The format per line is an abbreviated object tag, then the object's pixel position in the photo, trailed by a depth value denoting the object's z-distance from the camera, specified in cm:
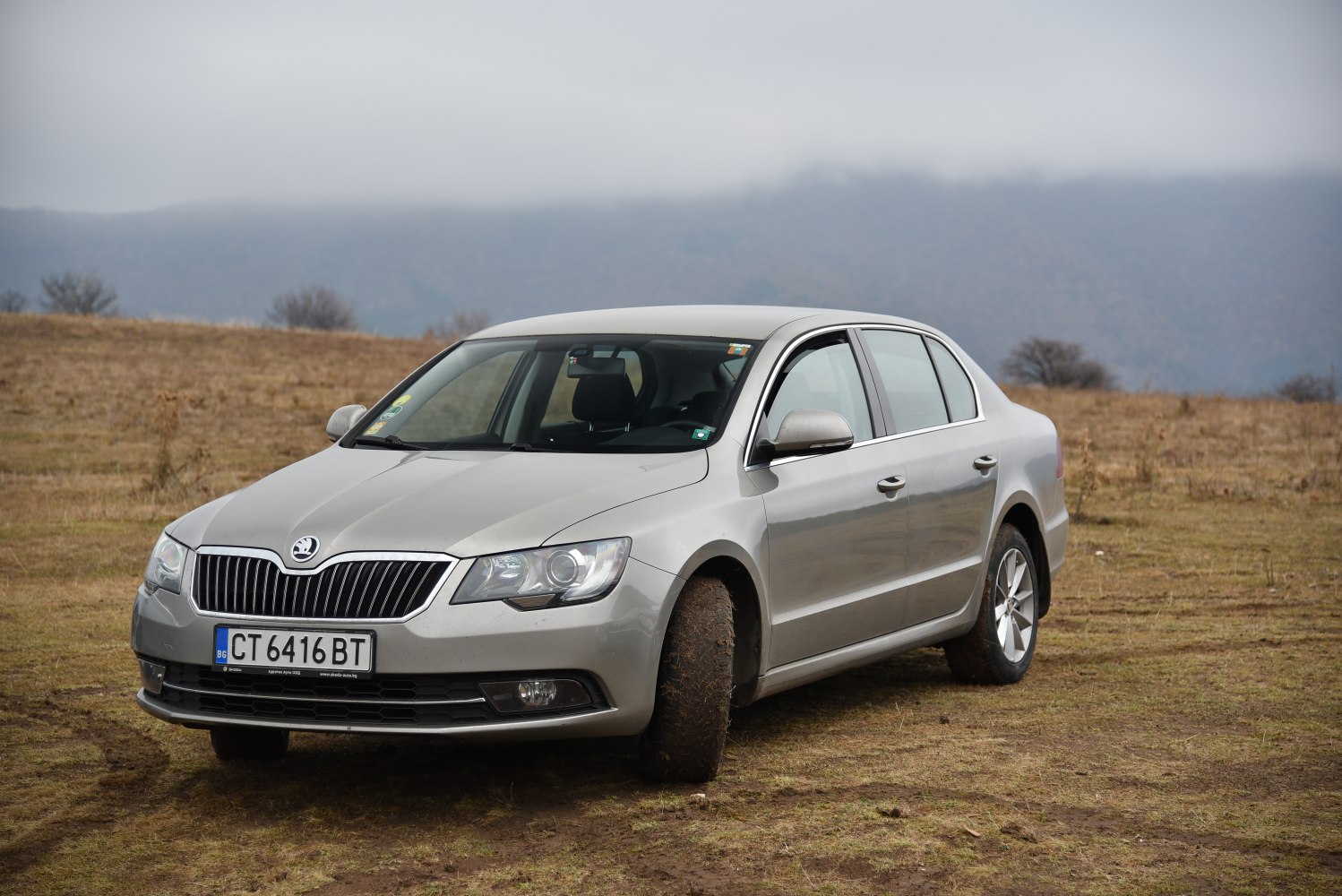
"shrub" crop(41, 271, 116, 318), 7894
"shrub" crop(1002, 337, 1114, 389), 6600
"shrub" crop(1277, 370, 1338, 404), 5238
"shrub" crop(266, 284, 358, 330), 9000
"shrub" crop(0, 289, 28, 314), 7706
